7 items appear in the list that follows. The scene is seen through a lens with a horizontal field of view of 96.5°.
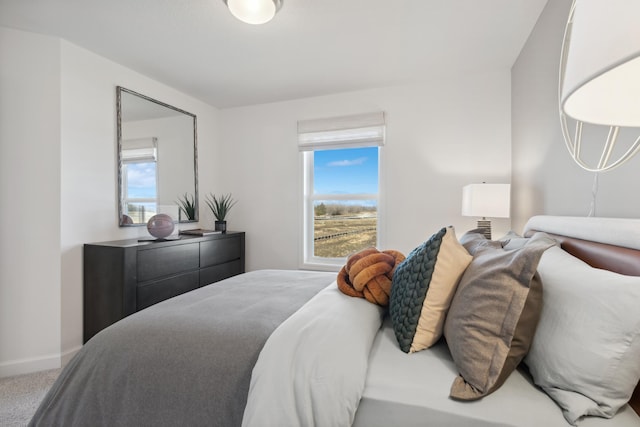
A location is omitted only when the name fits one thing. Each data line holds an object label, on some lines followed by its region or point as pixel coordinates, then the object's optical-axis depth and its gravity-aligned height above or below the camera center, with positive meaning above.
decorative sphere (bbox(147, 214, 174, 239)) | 2.59 -0.13
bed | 0.71 -0.49
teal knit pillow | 1.00 -0.29
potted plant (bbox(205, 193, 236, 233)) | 3.41 +0.07
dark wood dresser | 2.18 -0.53
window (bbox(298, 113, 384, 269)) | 3.19 +0.30
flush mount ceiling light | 1.72 +1.25
